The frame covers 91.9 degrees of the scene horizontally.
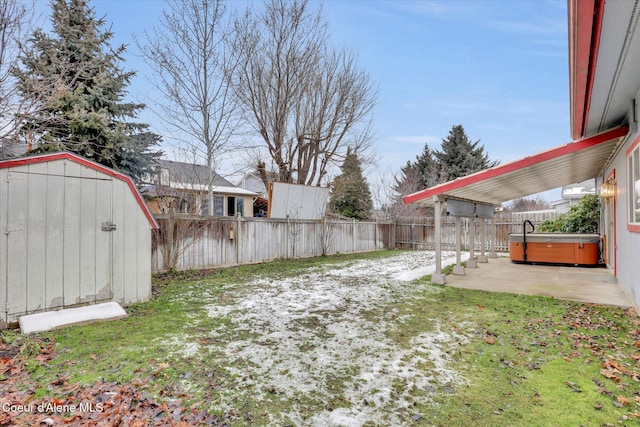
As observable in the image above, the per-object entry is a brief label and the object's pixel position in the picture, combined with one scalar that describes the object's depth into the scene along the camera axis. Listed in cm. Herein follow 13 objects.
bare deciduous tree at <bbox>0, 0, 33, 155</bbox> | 406
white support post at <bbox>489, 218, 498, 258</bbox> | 1085
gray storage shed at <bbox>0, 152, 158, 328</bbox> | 386
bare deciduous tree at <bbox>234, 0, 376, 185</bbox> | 1276
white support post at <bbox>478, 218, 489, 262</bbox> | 1009
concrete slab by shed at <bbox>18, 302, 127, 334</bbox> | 374
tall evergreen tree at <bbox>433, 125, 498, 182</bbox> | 2542
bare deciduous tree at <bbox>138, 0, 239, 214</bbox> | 1059
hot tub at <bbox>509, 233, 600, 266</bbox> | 869
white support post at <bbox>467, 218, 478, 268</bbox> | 905
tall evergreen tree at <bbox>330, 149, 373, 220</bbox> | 2128
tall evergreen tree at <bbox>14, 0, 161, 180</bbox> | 714
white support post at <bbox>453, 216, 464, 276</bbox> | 794
